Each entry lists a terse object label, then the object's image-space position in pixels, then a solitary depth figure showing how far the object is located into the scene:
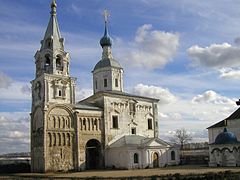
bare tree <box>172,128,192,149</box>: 80.25
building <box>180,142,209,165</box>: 49.27
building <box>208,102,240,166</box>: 39.47
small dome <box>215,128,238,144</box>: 40.03
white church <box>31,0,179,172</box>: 39.91
